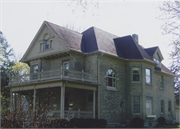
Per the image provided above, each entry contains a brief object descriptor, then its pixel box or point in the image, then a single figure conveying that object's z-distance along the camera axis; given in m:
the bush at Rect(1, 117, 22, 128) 8.66
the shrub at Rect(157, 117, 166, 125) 26.92
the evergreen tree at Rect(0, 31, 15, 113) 38.59
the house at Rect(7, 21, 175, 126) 21.53
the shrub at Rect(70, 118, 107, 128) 18.25
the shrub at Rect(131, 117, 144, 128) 22.79
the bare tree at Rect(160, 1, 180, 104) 13.31
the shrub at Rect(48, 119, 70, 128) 17.00
